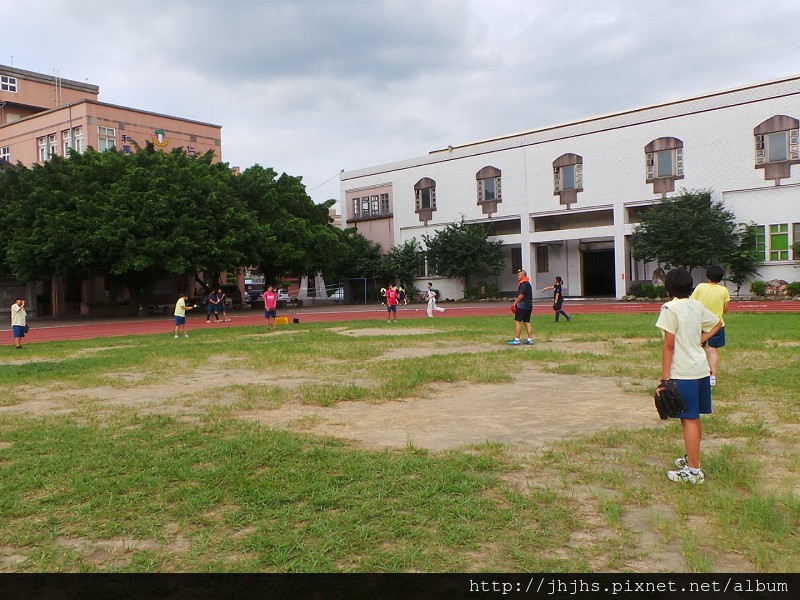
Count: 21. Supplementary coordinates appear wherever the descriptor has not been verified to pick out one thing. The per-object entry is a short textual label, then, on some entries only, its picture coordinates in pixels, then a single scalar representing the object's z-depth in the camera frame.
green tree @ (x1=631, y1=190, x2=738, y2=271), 33.06
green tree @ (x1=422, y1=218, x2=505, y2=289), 42.47
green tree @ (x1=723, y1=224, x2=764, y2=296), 32.84
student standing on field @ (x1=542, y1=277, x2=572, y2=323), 21.16
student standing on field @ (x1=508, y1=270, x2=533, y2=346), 14.57
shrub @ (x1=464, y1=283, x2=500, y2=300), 43.31
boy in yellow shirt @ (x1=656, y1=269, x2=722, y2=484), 4.81
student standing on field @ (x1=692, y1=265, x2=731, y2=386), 8.67
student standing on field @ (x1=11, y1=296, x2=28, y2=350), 17.86
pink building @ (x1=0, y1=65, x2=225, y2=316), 39.47
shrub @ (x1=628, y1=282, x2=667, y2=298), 35.60
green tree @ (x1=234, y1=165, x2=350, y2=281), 36.88
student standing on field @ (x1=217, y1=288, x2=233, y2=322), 29.42
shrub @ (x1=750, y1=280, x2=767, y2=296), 32.91
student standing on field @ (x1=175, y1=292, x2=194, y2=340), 20.08
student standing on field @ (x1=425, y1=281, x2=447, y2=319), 26.80
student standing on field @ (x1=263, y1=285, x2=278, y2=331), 23.42
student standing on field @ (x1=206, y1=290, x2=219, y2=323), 28.86
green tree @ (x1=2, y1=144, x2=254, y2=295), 29.05
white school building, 32.75
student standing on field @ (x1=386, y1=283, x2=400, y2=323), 24.54
